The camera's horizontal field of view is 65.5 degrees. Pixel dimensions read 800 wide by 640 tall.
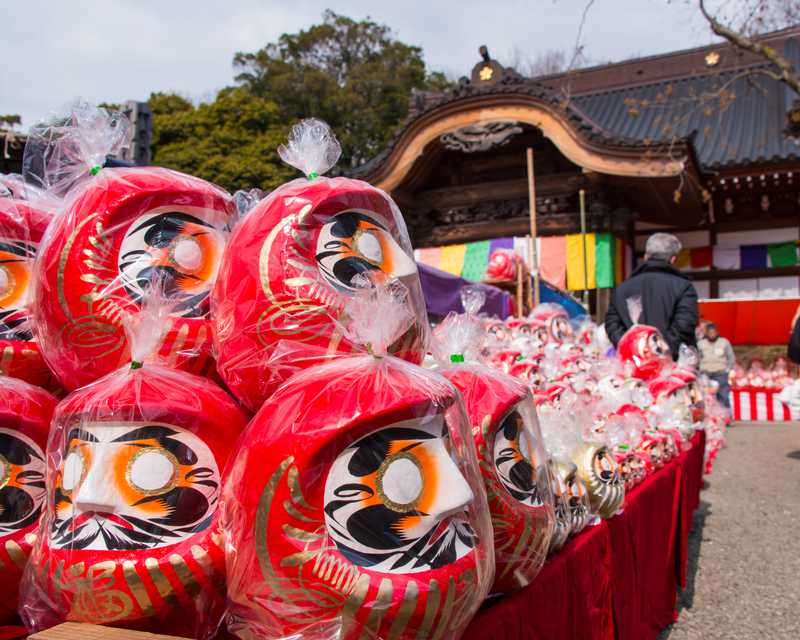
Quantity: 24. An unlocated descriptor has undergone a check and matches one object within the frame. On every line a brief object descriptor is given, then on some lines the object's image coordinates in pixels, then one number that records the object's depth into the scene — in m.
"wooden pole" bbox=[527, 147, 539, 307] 7.62
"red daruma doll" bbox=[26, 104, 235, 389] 1.41
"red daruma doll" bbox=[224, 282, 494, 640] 1.03
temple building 8.55
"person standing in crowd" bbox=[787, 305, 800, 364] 5.88
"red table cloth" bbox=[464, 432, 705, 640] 1.45
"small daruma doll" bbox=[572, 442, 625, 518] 2.03
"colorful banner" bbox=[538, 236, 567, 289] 9.59
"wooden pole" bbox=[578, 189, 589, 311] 8.71
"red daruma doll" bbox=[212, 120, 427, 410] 1.33
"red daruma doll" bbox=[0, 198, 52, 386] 1.59
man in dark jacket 4.72
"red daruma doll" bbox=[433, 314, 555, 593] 1.38
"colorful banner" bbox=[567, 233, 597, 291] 9.41
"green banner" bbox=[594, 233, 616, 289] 9.27
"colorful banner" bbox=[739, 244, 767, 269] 10.34
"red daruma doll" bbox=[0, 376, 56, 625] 1.32
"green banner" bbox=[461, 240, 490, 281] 10.21
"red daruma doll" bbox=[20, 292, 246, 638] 1.11
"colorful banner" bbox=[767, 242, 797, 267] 10.03
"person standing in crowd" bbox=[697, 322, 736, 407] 8.77
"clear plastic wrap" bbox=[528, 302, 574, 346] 5.21
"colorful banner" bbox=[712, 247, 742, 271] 10.52
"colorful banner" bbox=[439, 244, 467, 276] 10.52
